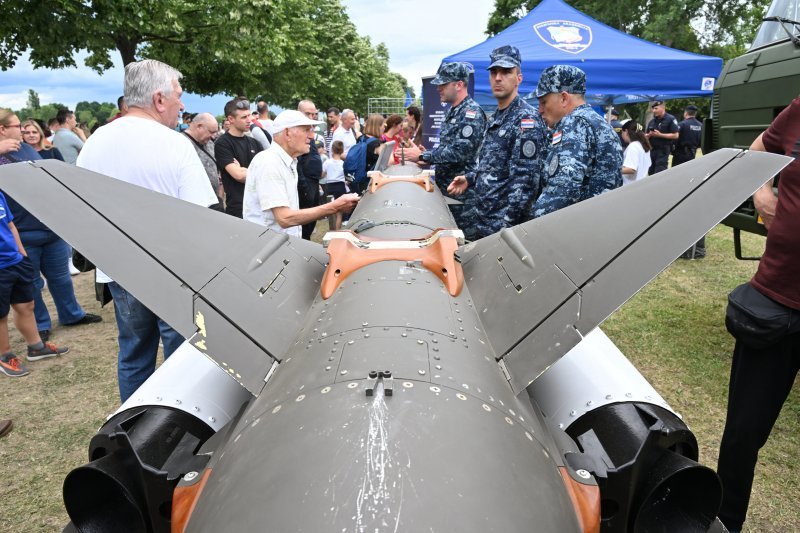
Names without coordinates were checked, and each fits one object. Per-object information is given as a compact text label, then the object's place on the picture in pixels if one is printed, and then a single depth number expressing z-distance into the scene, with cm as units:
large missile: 118
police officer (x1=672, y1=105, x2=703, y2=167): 944
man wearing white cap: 351
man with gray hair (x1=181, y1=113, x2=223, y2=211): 562
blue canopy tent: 797
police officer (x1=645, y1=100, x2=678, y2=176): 1014
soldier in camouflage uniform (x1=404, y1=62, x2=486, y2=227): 447
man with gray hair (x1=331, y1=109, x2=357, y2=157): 984
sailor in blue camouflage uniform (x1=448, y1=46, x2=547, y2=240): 392
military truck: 348
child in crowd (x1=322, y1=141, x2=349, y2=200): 909
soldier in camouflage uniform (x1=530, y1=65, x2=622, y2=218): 309
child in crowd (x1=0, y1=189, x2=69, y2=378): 418
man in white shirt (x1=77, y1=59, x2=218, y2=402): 268
